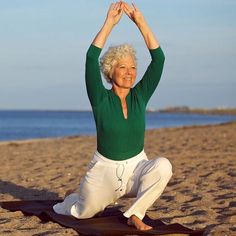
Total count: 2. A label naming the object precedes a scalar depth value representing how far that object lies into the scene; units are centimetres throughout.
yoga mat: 644
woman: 670
